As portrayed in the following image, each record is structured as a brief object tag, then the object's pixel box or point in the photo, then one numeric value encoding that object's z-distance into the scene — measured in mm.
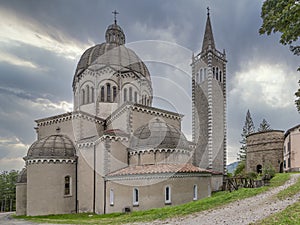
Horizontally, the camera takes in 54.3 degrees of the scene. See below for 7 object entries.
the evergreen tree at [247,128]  65312
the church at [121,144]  22062
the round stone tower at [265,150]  38406
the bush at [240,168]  52669
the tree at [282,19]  11953
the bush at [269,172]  23562
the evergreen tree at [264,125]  64062
